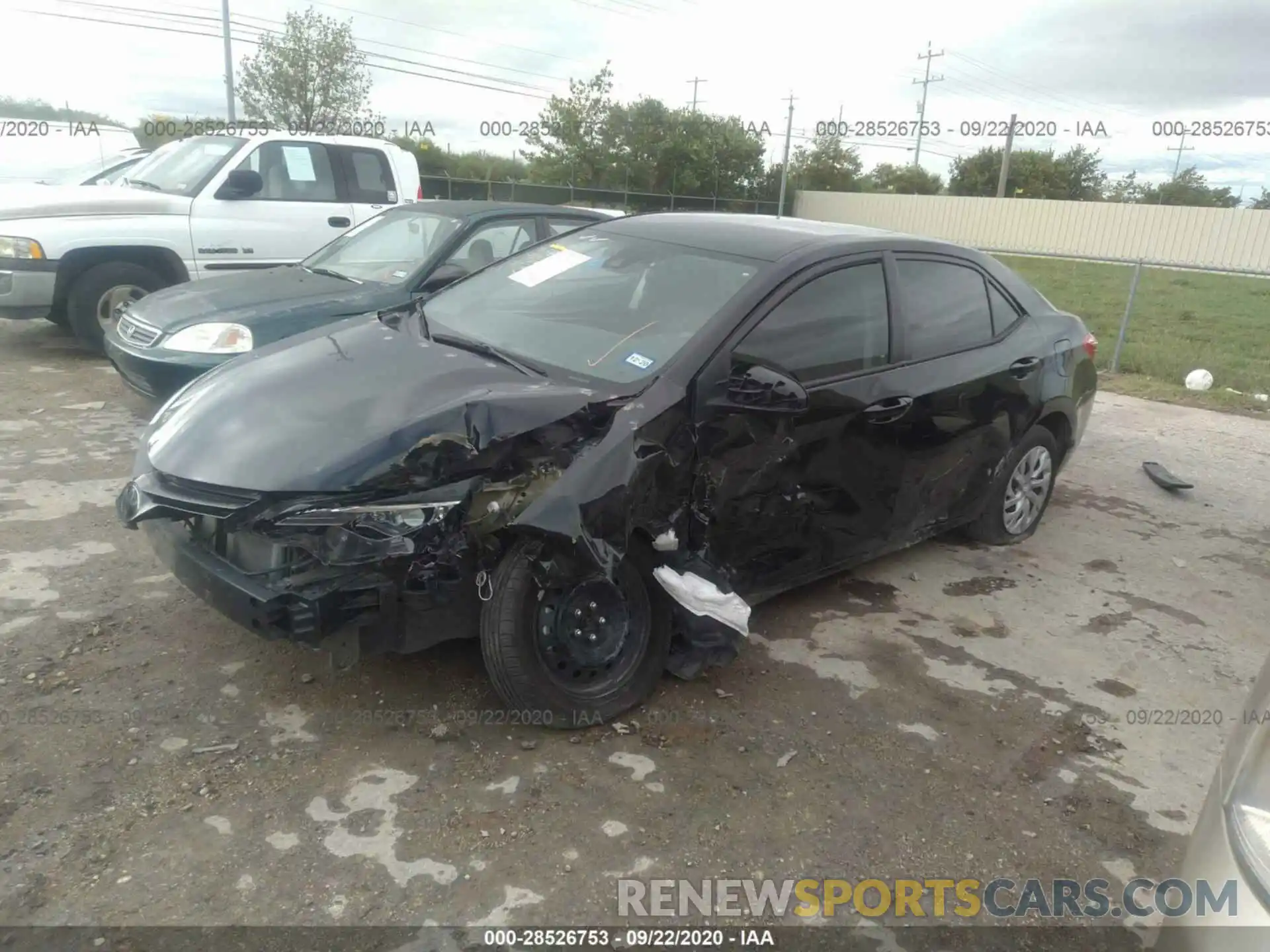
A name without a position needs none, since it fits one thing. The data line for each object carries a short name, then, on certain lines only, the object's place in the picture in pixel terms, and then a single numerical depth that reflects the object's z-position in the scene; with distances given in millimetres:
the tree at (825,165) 41375
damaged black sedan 2785
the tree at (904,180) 45125
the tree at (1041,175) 45719
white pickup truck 7148
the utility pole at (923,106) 49469
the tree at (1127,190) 47719
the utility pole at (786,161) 31766
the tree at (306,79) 27203
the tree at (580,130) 33562
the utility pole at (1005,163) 36719
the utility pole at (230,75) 22219
